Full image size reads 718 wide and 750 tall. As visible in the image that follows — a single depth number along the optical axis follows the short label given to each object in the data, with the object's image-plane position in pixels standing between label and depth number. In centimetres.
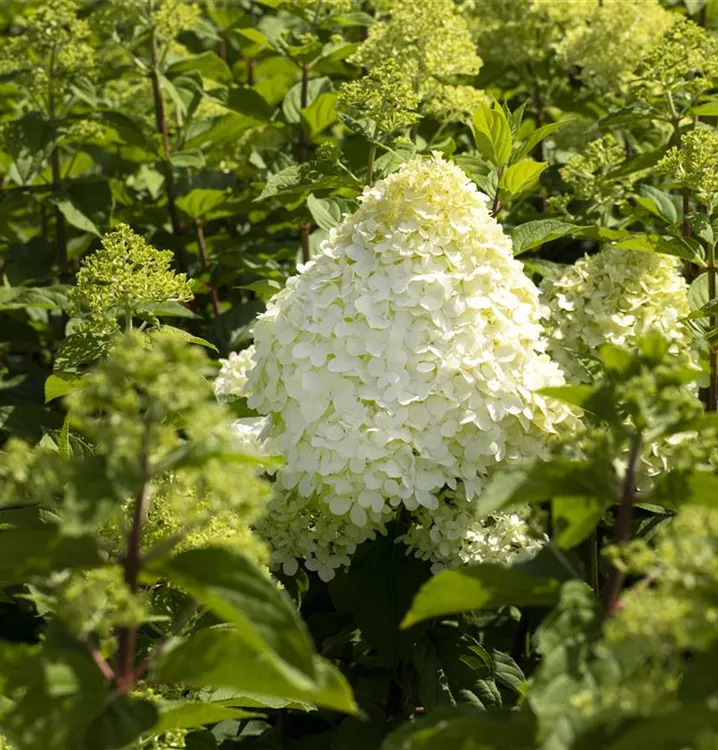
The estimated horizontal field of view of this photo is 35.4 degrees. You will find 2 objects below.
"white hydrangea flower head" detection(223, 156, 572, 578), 225
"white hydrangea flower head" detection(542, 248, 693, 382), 272
